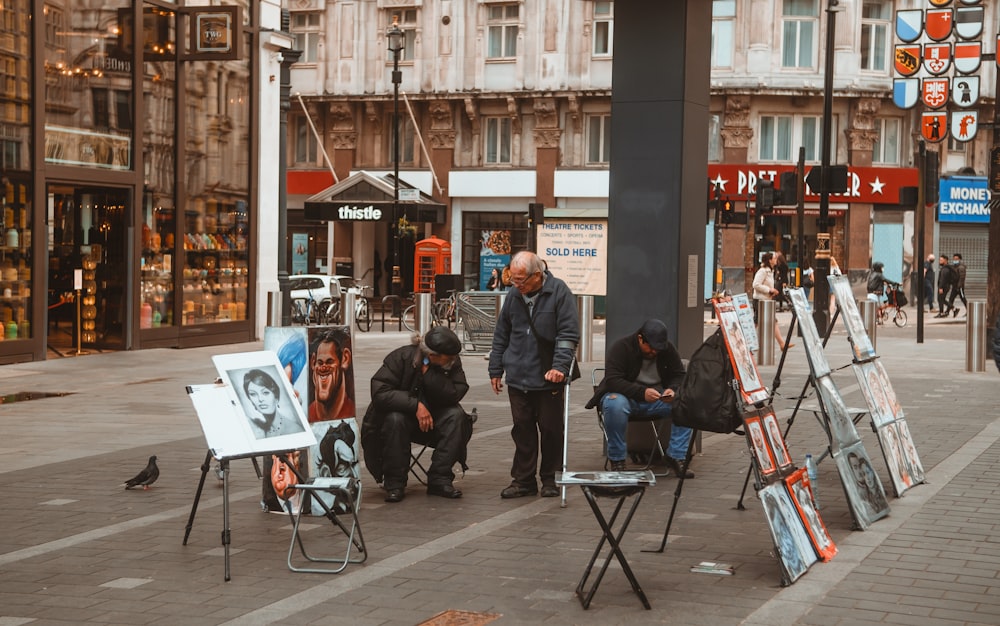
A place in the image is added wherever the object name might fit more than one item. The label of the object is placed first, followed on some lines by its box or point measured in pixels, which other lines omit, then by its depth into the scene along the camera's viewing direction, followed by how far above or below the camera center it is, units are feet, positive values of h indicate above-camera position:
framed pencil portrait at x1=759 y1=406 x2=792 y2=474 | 24.12 -3.52
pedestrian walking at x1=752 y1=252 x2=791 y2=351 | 78.54 -1.91
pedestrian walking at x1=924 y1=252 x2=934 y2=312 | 120.67 -2.55
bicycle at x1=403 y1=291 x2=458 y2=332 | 91.50 -4.69
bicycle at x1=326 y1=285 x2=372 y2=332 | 93.64 -5.07
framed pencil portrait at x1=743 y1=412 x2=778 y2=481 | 23.13 -3.50
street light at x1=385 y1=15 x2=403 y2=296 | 113.39 +10.31
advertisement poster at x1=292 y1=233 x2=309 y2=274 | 145.07 -1.15
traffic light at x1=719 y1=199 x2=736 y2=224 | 100.37 +3.12
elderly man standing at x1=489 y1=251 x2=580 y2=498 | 30.60 -2.69
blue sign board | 136.98 +5.80
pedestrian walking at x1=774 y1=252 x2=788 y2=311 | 114.11 -2.24
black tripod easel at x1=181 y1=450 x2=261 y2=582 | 22.67 -4.54
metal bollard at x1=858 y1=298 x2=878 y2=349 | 69.77 -3.44
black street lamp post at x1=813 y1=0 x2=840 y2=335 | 82.99 +2.65
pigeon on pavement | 30.48 -5.49
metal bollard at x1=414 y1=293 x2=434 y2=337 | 78.02 -4.02
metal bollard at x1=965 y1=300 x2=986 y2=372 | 62.59 -4.02
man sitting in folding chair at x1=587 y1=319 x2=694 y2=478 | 32.07 -3.39
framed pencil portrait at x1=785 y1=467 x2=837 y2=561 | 24.04 -4.88
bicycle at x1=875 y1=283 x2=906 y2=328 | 104.83 -4.39
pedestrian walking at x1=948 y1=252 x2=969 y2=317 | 117.08 -2.63
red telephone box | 119.03 -1.64
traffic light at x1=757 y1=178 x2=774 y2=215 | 93.20 +3.74
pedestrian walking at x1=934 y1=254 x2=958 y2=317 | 116.57 -2.34
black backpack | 24.48 -2.69
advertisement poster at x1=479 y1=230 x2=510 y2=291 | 133.28 -0.75
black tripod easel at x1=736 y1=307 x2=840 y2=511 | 28.79 -3.79
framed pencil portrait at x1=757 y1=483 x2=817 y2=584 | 22.40 -4.94
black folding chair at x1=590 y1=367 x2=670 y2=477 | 32.81 -4.86
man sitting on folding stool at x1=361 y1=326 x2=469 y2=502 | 29.78 -3.85
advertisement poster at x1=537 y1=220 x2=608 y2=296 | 90.48 -0.33
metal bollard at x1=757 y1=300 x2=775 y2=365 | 67.56 -4.49
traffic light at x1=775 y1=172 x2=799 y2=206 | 84.89 +4.29
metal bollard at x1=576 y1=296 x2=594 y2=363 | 68.85 -4.27
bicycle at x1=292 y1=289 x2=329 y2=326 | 92.91 -4.99
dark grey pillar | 35.70 +2.18
